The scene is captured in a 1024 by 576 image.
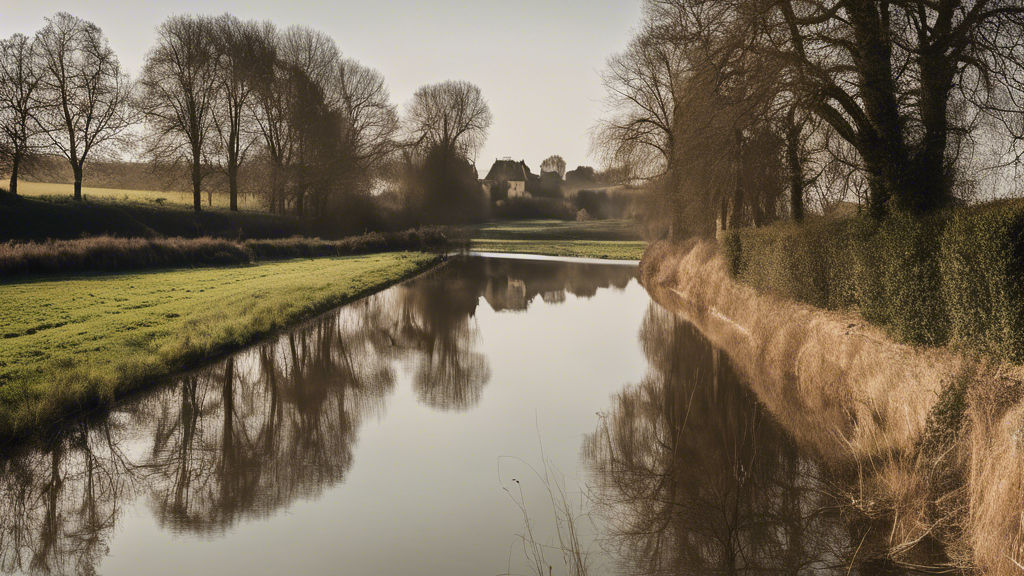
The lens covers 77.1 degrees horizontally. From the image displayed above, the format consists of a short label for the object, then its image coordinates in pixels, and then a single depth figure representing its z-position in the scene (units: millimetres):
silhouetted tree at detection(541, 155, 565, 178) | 106312
